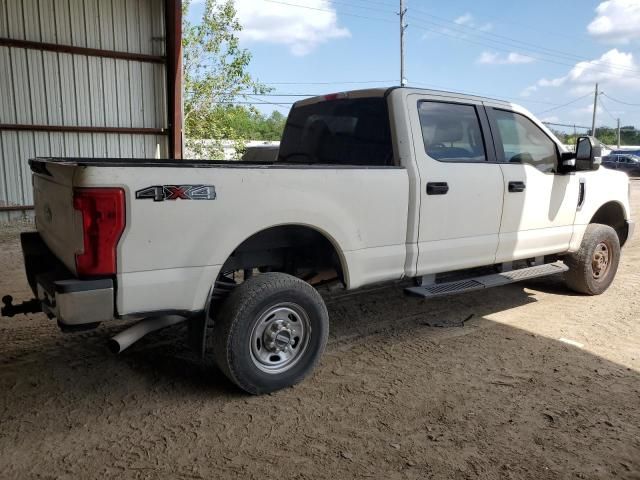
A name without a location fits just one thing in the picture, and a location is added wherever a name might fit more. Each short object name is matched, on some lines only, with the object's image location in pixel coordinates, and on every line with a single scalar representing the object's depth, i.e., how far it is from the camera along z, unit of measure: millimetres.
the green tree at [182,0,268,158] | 16672
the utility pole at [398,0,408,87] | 30806
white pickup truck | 3047
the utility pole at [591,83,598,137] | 61766
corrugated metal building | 10477
